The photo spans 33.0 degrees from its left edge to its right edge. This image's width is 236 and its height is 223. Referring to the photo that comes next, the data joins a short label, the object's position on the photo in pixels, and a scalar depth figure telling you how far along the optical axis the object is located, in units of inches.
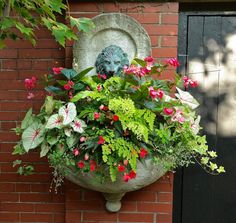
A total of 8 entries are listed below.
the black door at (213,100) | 117.6
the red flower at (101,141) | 86.0
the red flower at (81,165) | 88.2
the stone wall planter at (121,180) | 94.0
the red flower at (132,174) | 87.9
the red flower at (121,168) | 86.4
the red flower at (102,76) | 95.7
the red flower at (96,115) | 88.0
